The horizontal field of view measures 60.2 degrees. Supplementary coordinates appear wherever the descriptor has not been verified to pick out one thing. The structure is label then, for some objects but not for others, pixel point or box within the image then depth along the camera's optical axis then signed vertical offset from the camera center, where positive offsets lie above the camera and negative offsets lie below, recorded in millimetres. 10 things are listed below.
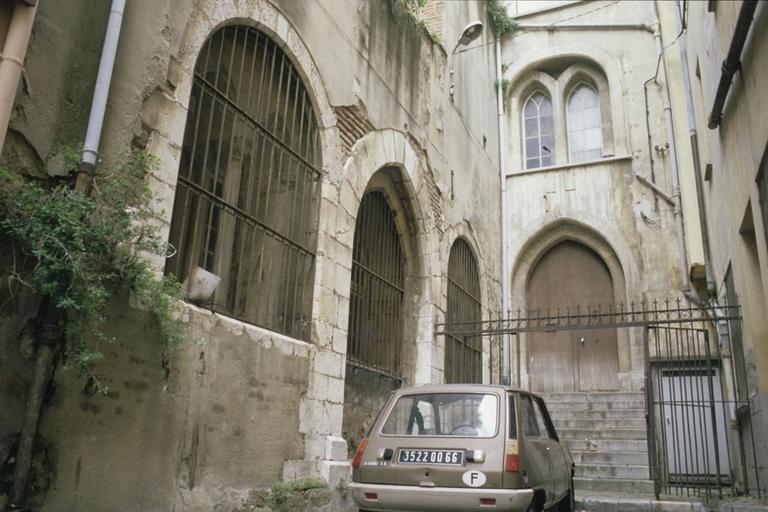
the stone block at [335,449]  6926 +42
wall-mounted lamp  11641 +7287
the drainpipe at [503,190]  14227 +5913
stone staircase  9469 +422
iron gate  8055 +1194
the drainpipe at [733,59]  5344 +3674
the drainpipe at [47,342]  3635 +550
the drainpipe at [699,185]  11570 +4800
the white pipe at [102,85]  4286 +2325
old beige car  4684 +19
